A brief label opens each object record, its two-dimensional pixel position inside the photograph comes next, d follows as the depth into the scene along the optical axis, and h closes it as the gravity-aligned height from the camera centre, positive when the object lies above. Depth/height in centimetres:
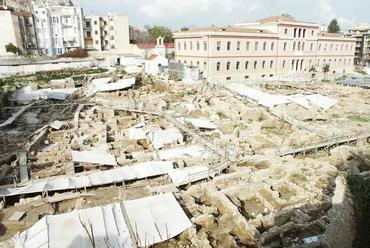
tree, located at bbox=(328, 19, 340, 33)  8288 +328
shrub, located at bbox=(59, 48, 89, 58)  5905 -218
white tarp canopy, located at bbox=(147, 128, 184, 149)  1966 -600
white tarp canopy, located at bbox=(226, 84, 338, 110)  2918 -548
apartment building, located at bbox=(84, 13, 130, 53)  7125 +201
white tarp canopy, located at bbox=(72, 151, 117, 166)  1695 -618
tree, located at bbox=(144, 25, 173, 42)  7744 +210
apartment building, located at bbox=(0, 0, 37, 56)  6009 +235
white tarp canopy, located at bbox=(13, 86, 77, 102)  3328 -541
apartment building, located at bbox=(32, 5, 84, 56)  6531 +292
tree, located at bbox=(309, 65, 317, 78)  4686 -454
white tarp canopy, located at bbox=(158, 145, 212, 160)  1806 -634
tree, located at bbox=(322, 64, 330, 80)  4807 -433
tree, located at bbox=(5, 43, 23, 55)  5828 -113
